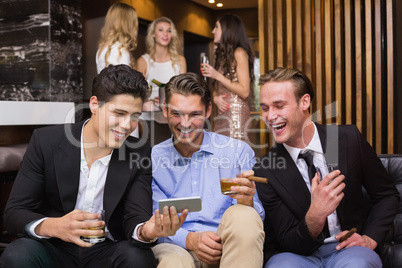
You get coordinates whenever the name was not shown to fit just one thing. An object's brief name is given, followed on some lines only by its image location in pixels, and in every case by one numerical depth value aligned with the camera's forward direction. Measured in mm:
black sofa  2160
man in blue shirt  1857
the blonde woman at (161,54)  4366
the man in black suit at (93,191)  1811
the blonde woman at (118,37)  3891
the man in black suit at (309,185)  1986
